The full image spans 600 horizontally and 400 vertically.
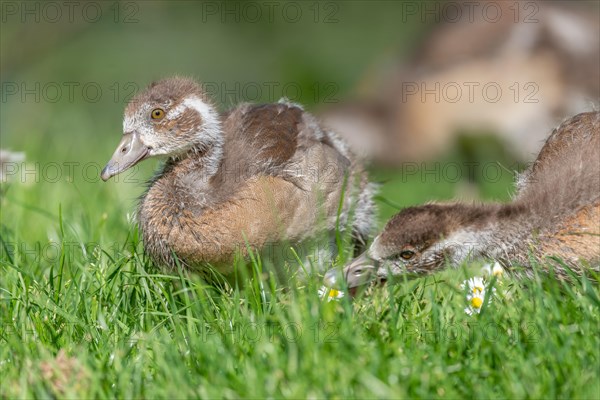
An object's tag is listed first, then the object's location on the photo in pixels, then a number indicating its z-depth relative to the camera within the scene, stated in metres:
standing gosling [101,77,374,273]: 10.06
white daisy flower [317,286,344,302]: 8.91
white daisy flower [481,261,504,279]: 10.02
